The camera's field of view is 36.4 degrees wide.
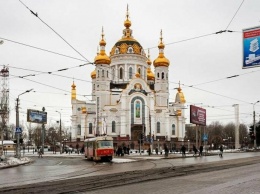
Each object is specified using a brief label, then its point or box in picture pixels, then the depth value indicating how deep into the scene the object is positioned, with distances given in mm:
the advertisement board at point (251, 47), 16016
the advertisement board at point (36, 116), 54156
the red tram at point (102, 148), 37438
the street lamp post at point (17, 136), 39125
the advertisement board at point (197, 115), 54434
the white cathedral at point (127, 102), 88812
